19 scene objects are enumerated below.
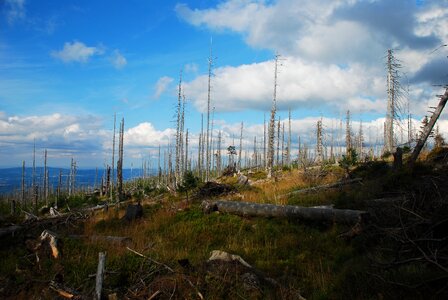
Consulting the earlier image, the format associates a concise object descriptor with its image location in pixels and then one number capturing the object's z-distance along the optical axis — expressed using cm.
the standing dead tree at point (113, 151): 4659
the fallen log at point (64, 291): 579
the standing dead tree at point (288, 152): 6378
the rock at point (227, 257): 671
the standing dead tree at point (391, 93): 3175
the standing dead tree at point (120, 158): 2828
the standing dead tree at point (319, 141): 5228
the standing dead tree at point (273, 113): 3247
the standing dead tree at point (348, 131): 4957
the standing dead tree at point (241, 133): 6156
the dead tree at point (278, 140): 4804
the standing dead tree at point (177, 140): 3935
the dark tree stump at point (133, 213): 1362
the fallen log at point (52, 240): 814
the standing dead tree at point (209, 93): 3725
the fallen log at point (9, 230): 1033
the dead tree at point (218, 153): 6375
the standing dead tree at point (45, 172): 5274
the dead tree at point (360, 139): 6569
